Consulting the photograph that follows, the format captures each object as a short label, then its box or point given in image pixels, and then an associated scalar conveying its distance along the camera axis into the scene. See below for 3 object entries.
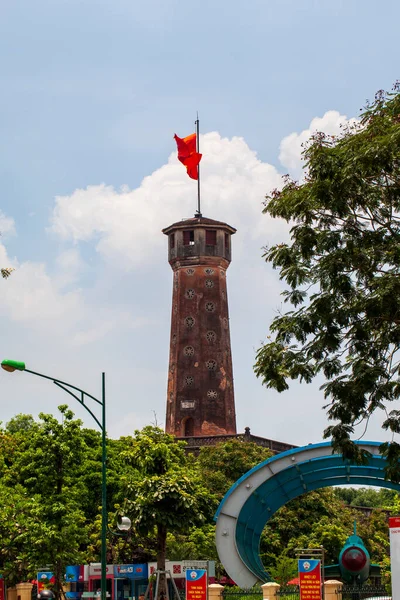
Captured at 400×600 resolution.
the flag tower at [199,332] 77.56
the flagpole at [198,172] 79.19
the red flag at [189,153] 75.62
